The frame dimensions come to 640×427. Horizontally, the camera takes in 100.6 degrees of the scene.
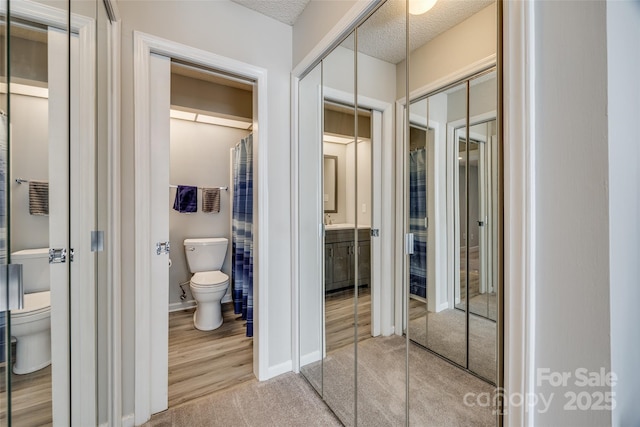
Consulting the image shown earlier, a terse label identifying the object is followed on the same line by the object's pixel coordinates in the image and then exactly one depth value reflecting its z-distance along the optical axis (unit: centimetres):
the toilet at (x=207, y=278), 269
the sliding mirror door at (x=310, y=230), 191
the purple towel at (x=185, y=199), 319
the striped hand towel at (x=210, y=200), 338
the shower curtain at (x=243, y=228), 274
